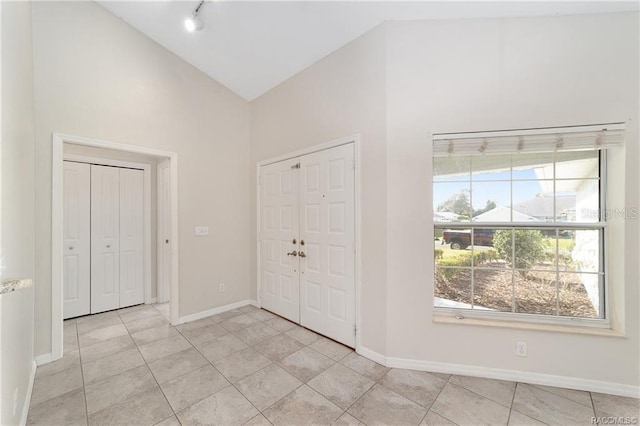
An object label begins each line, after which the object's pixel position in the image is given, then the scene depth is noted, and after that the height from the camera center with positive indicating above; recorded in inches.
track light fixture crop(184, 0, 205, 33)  94.0 +71.9
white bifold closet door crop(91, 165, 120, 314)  133.3 -13.8
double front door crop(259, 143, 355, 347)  100.3 -13.0
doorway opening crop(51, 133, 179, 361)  92.7 -1.3
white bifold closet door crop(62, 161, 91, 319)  125.4 -13.7
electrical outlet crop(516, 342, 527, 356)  78.4 -42.7
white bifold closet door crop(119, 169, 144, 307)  142.1 -13.5
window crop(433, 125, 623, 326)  78.4 -3.7
